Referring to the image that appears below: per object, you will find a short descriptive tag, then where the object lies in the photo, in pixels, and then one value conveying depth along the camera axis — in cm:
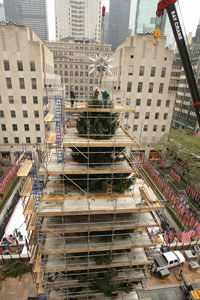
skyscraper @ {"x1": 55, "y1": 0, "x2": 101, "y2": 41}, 13788
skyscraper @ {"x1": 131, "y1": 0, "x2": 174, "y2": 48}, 18175
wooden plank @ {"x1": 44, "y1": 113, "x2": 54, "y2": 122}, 1745
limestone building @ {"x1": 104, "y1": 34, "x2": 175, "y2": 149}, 4234
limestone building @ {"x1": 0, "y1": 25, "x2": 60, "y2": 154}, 3809
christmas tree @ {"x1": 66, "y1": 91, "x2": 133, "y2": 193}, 1462
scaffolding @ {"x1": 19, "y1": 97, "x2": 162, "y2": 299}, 1440
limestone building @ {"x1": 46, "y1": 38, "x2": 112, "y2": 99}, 9119
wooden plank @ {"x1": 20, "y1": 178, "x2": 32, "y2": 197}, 1716
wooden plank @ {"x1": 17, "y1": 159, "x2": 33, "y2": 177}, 1875
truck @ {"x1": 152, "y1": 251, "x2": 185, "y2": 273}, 2195
